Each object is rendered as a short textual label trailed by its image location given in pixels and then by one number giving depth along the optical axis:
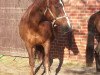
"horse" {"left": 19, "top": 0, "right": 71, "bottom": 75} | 7.33
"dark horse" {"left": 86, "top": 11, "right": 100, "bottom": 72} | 8.78
